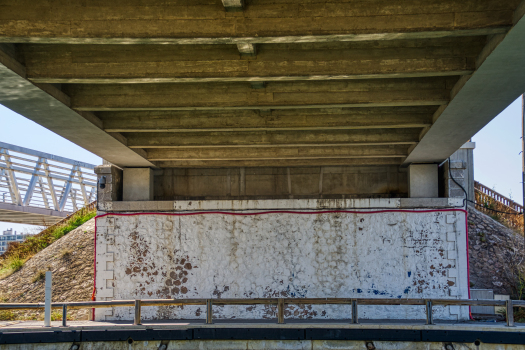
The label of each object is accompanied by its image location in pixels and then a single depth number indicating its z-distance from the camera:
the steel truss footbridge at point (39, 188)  19.70
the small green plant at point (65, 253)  19.48
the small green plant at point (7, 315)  15.06
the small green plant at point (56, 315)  14.38
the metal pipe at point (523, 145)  15.51
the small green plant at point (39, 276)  18.14
